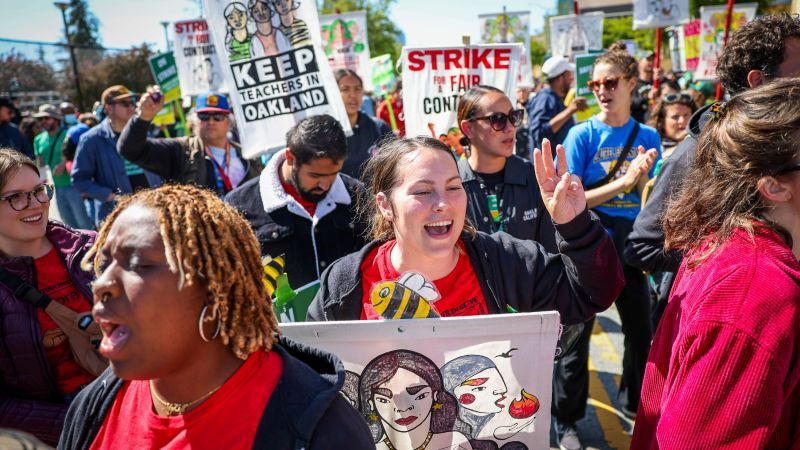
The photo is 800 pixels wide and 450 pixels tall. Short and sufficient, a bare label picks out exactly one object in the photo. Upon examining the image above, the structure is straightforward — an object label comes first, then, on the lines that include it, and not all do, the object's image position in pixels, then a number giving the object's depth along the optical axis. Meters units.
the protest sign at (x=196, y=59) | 7.40
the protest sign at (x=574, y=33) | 11.97
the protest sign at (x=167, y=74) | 7.98
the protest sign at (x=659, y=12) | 9.16
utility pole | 20.45
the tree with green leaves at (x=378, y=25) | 36.78
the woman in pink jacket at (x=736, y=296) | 1.33
